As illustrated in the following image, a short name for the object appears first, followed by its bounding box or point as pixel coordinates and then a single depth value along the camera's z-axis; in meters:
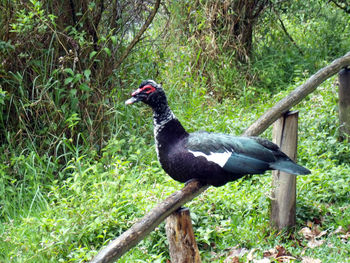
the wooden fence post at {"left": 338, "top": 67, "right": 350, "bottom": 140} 5.05
